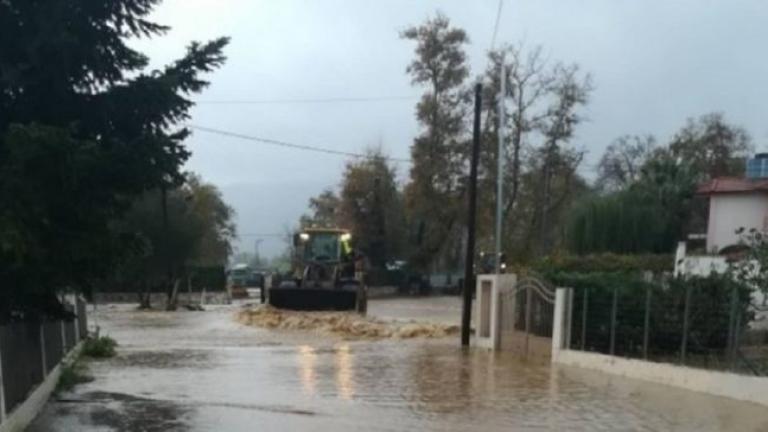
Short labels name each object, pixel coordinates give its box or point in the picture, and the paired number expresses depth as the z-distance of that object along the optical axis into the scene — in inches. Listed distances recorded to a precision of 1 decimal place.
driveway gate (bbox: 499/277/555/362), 855.7
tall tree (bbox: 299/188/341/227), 3255.4
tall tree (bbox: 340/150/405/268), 2834.6
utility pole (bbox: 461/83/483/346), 1047.6
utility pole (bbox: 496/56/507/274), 1102.4
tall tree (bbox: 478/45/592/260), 2460.6
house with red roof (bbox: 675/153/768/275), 1708.9
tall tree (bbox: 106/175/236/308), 2251.5
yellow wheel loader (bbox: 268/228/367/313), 1488.7
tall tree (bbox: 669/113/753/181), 2819.9
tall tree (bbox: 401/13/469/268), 2637.8
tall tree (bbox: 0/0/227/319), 354.3
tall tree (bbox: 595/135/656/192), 3115.2
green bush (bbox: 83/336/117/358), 861.2
